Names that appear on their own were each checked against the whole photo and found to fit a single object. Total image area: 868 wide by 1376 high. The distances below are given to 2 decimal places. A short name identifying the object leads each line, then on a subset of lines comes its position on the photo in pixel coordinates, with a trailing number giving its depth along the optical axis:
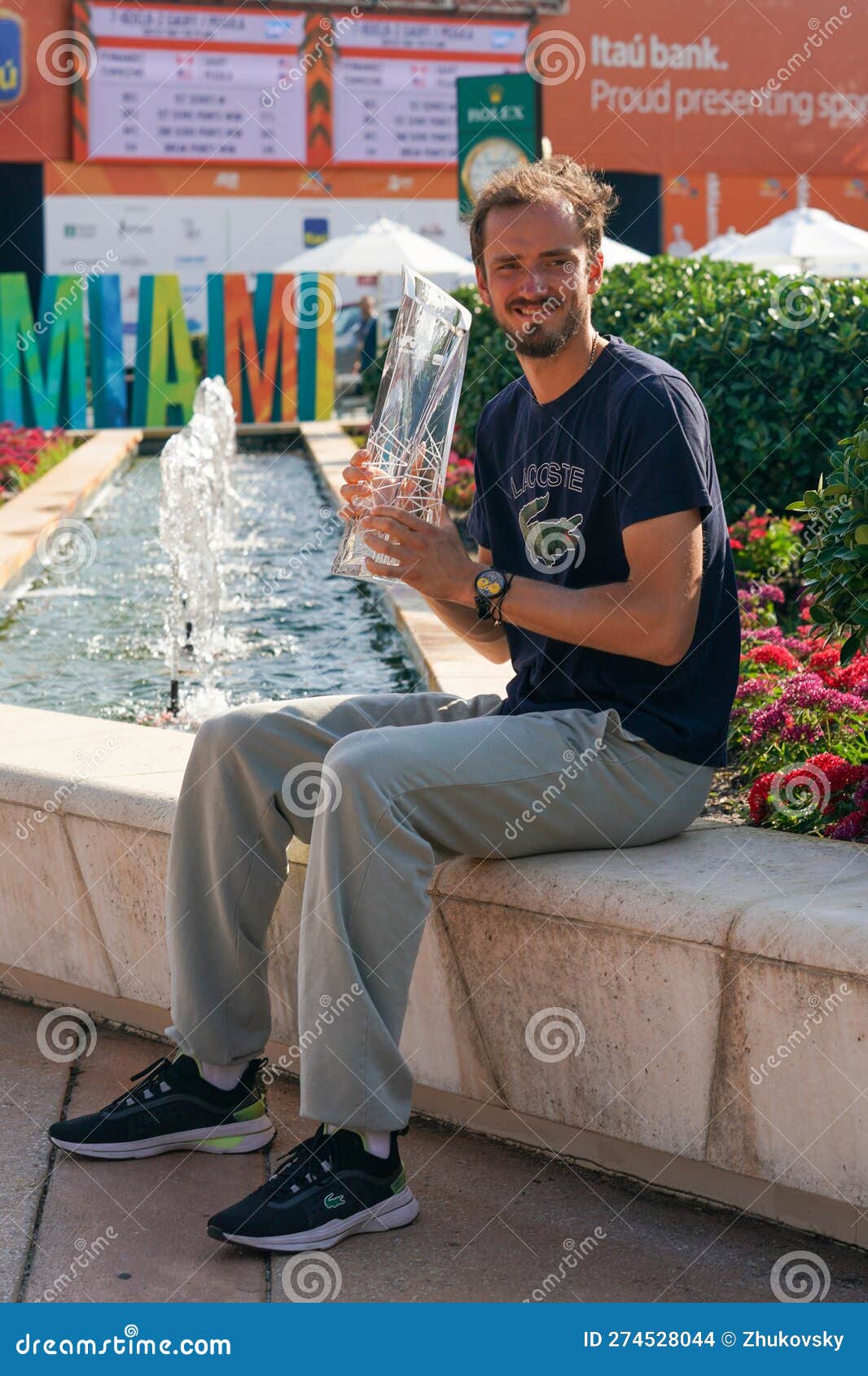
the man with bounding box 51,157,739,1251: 2.36
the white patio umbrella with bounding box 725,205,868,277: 13.62
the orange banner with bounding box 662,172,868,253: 22.17
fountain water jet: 5.19
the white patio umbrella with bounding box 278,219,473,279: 15.38
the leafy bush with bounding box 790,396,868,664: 2.84
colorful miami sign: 15.62
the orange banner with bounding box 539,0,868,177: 21.56
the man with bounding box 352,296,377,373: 17.44
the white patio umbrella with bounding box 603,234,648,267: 12.09
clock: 12.59
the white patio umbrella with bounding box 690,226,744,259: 14.79
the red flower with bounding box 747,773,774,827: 3.06
